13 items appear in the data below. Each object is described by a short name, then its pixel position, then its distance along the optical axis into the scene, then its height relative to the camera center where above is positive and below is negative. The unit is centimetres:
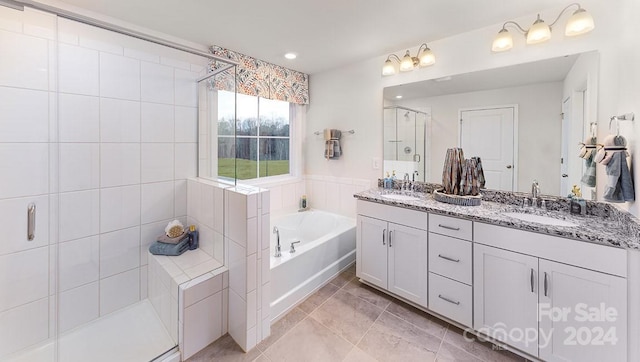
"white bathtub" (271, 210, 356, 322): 201 -76
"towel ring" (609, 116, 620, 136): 150 +32
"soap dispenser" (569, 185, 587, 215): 168 -17
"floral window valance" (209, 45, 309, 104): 250 +114
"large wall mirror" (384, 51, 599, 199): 175 +47
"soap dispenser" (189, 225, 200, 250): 209 -53
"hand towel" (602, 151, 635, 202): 136 -1
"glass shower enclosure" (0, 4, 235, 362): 157 -8
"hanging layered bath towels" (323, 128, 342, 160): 312 +44
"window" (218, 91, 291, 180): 214 +44
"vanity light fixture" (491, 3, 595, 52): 157 +102
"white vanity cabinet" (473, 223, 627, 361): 125 -66
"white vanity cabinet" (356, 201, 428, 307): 196 -62
